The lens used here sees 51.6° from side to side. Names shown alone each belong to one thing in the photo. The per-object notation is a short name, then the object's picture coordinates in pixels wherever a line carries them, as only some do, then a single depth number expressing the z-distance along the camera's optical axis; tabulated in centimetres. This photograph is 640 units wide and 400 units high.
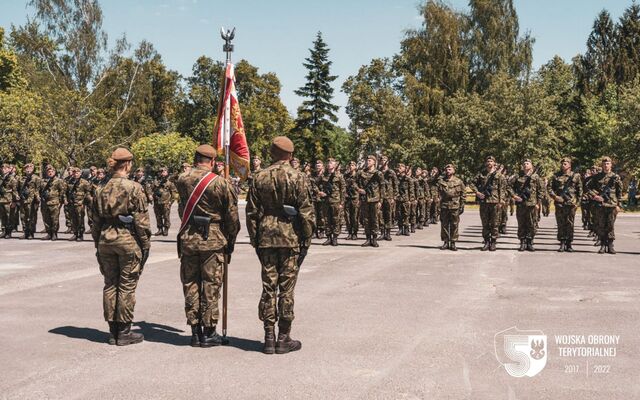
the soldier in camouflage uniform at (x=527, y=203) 1534
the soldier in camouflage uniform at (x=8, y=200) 1867
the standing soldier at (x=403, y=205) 2002
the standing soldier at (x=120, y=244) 677
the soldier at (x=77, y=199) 1808
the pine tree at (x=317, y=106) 6081
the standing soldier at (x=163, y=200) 1936
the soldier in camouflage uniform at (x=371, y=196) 1641
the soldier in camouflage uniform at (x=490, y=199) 1553
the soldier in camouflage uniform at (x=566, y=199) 1530
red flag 861
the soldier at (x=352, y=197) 1777
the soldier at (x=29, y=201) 1856
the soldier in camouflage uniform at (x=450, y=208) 1544
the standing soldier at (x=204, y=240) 659
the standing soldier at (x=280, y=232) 639
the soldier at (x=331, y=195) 1714
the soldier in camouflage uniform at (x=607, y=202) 1481
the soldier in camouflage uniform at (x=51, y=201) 1820
